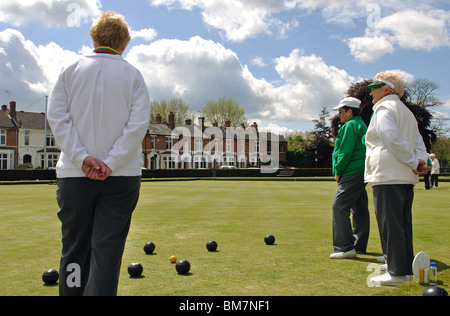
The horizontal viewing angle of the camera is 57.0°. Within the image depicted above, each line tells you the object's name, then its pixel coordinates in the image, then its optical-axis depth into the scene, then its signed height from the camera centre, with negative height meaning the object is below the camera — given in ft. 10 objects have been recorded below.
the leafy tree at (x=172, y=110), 279.90 +35.17
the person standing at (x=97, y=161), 9.88 +0.01
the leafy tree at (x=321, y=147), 239.50 +8.73
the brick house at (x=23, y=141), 200.13 +10.22
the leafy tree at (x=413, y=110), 122.11 +15.42
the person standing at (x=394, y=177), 14.56 -0.52
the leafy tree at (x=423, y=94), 187.24 +30.56
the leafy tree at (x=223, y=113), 275.59 +32.54
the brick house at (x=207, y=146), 240.94 +9.34
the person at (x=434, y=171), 88.44 -1.94
